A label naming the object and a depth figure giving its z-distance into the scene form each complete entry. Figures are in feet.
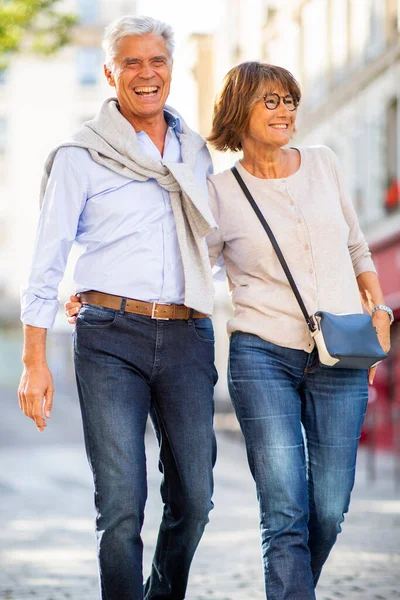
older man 28.04
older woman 28.43
